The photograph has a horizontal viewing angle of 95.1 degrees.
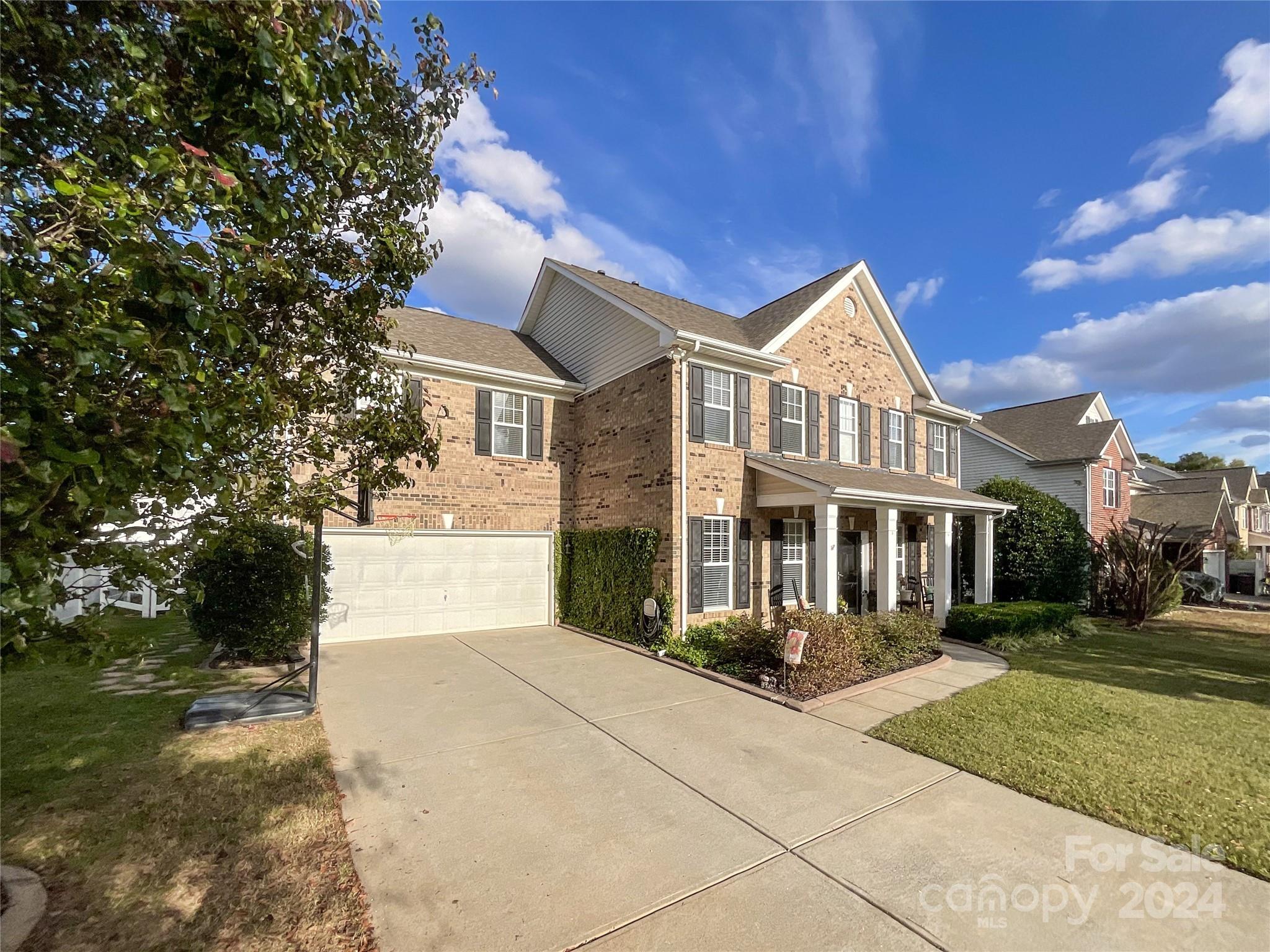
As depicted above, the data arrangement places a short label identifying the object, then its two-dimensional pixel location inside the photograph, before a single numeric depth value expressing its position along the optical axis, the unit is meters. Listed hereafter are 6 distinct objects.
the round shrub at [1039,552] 17.30
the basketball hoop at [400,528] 11.68
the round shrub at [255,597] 8.72
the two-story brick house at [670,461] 11.27
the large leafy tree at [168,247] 2.06
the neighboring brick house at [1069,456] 19.73
